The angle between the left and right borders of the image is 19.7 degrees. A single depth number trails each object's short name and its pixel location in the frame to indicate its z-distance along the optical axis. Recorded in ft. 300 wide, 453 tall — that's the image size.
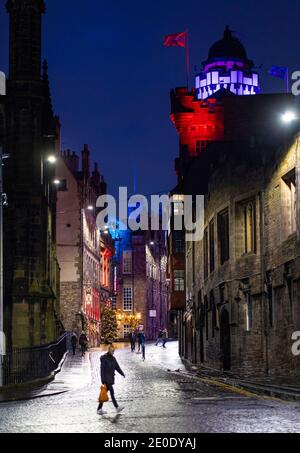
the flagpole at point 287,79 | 223.22
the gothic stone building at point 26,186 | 144.25
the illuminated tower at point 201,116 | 231.50
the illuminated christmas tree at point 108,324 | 305.12
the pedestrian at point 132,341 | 211.57
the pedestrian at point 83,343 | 175.61
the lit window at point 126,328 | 382.22
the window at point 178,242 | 213.87
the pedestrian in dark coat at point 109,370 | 66.64
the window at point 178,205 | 190.84
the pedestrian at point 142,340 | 171.66
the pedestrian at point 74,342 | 181.68
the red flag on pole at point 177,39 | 225.56
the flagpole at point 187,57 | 228.16
